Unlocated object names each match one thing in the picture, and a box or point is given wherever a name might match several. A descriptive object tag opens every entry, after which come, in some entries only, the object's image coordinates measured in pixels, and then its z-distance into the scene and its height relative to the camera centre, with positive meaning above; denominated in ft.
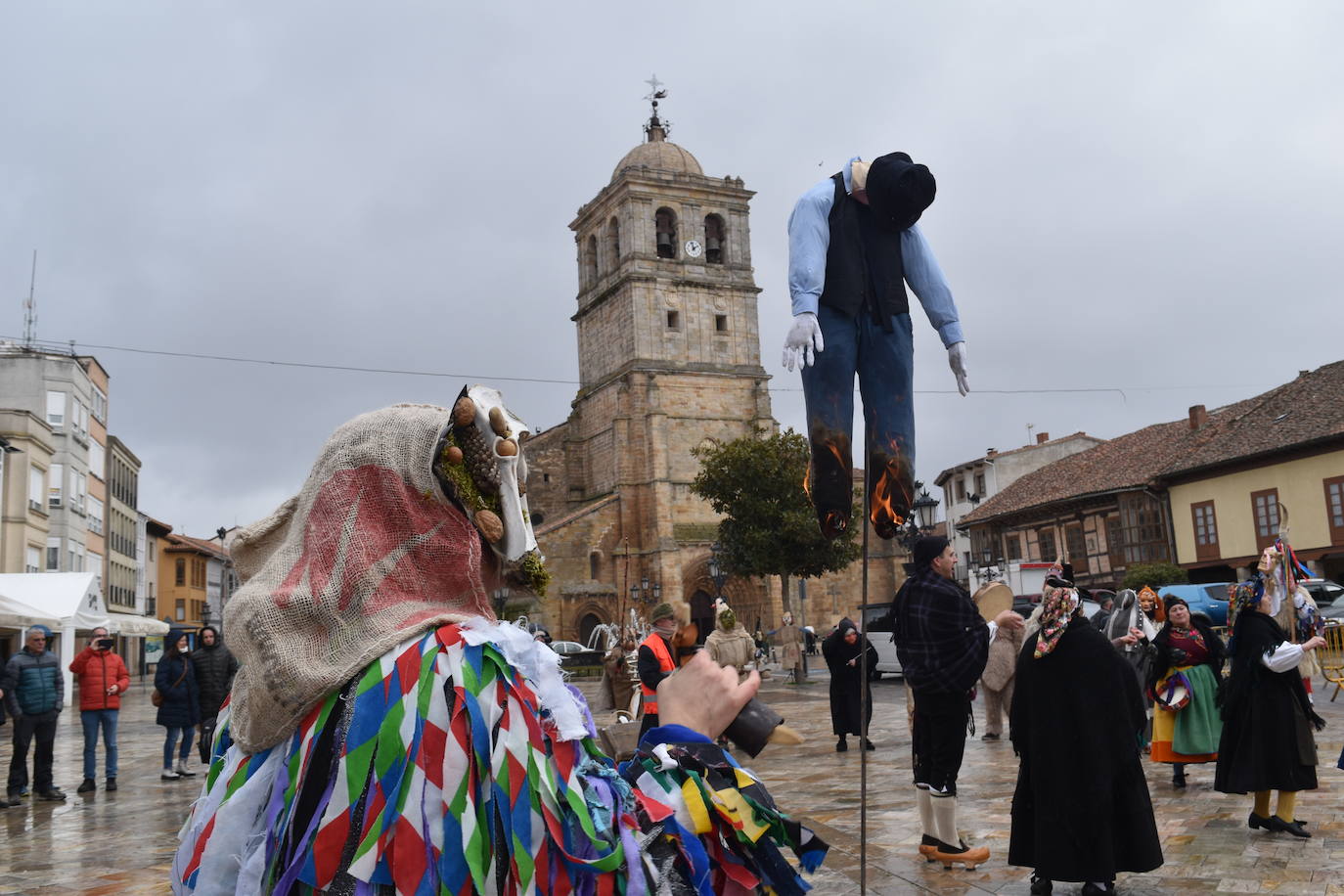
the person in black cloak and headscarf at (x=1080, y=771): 17.01 -2.89
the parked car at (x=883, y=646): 68.03 -3.21
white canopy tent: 51.08 +1.78
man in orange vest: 26.78 -1.34
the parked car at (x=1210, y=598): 72.38 -1.42
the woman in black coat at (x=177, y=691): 37.88 -2.10
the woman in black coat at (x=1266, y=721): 21.06 -2.81
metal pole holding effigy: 11.83 -1.38
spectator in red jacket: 36.32 -1.85
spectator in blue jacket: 33.76 -1.97
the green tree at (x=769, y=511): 96.78 +7.72
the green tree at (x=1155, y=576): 104.12 +0.36
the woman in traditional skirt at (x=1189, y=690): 25.40 -2.49
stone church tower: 154.61 +30.24
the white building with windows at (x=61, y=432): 126.11 +23.41
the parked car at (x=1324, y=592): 72.90 -1.35
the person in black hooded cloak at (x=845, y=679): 41.14 -3.08
